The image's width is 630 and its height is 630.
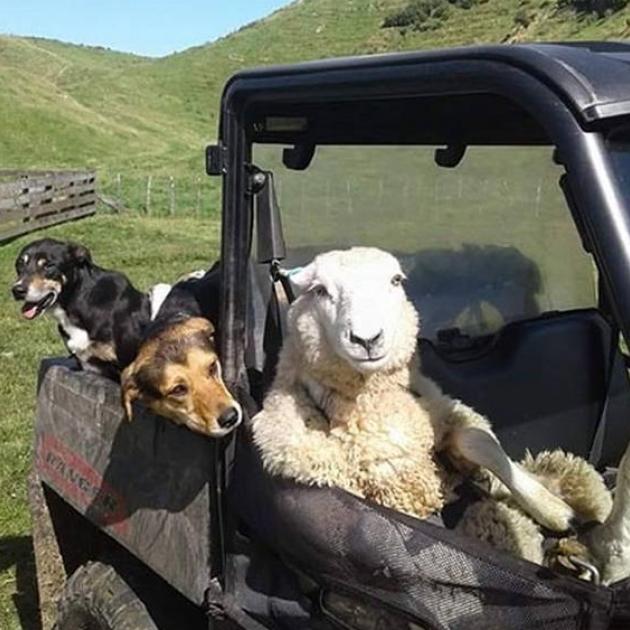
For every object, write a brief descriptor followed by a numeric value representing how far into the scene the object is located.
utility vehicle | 1.62
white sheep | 2.01
